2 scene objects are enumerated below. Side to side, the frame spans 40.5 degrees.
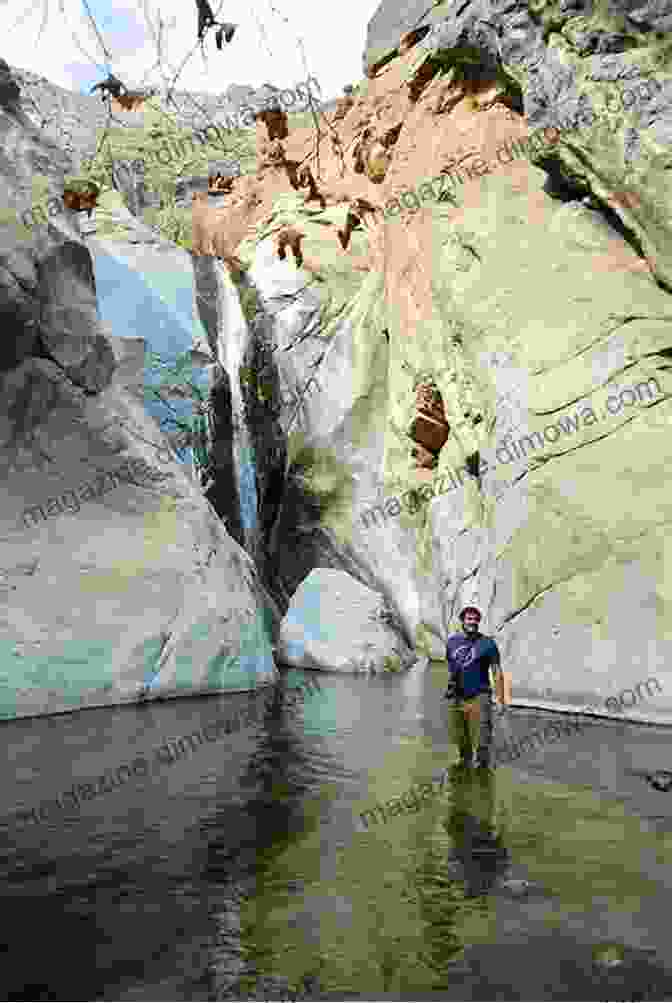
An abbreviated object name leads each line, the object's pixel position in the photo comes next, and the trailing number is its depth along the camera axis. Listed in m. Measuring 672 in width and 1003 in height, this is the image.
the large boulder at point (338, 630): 19.92
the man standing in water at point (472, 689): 9.38
